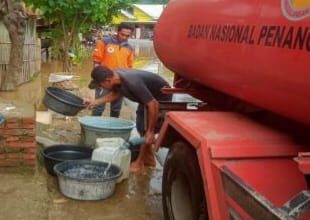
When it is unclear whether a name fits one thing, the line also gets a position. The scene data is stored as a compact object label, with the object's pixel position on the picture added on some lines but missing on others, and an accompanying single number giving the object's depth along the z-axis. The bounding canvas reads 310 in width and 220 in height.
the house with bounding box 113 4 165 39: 52.72
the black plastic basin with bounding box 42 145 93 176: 5.93
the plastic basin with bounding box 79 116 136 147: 6.45
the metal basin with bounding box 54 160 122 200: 5.04
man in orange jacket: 7.80
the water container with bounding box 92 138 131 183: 5.62
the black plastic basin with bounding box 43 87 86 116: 5.70
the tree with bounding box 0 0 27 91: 11.23
